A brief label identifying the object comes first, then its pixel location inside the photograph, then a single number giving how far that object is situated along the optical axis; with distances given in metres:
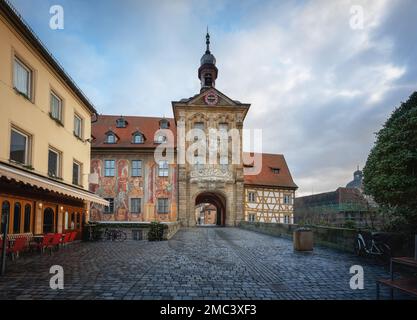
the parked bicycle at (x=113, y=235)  17.72
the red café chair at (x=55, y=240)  11.86
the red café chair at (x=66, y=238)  13.31
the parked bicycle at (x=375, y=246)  9.56
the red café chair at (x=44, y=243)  11.47
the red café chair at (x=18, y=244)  9.75
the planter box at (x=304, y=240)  12.57
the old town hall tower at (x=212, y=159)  32.34
